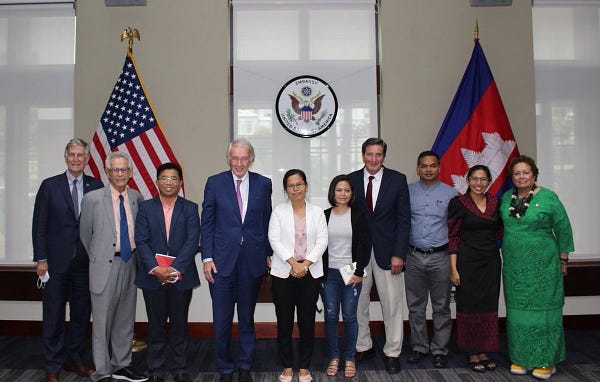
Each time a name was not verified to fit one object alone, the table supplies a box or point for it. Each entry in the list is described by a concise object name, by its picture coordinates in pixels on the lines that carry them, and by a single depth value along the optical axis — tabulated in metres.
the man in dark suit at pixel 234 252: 2.81
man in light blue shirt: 3.12
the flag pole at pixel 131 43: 3.57
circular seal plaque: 4.02
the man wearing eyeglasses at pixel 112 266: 2.77
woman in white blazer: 2.78
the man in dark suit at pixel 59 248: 2.86
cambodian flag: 3.69
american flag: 3.63
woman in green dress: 2.93
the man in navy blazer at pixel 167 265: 2.77
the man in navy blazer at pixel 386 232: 3.07
